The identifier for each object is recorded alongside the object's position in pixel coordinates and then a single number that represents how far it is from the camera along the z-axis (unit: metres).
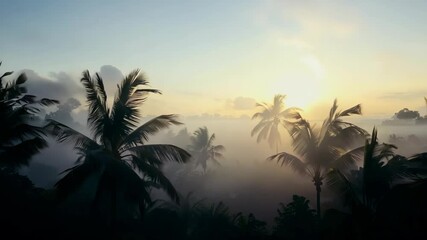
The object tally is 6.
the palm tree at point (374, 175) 11.91
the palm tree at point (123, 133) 11.31
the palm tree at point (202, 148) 54.93
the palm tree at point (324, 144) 16.80
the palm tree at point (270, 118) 43.72
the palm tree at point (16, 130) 11.14
